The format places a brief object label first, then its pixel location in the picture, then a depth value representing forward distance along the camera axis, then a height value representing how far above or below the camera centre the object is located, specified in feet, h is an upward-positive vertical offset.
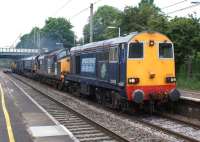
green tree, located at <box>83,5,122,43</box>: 344.49 +36.90
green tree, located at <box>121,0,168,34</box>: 186.39 +19.80
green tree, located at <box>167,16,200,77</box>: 128.47 +7.69
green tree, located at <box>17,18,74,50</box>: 369.71 +27.76
